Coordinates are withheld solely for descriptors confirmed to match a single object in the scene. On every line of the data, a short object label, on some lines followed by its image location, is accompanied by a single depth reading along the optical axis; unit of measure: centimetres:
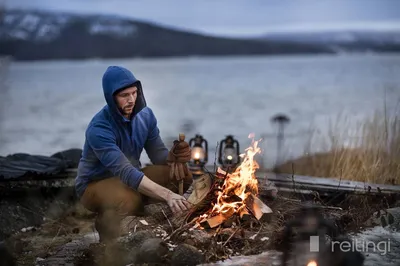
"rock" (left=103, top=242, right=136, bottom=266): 515
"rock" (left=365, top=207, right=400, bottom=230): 585
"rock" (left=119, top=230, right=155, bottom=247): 523
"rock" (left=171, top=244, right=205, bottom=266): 495
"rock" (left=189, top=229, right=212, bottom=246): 522
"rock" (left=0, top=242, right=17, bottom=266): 581
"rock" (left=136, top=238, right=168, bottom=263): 502
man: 556
